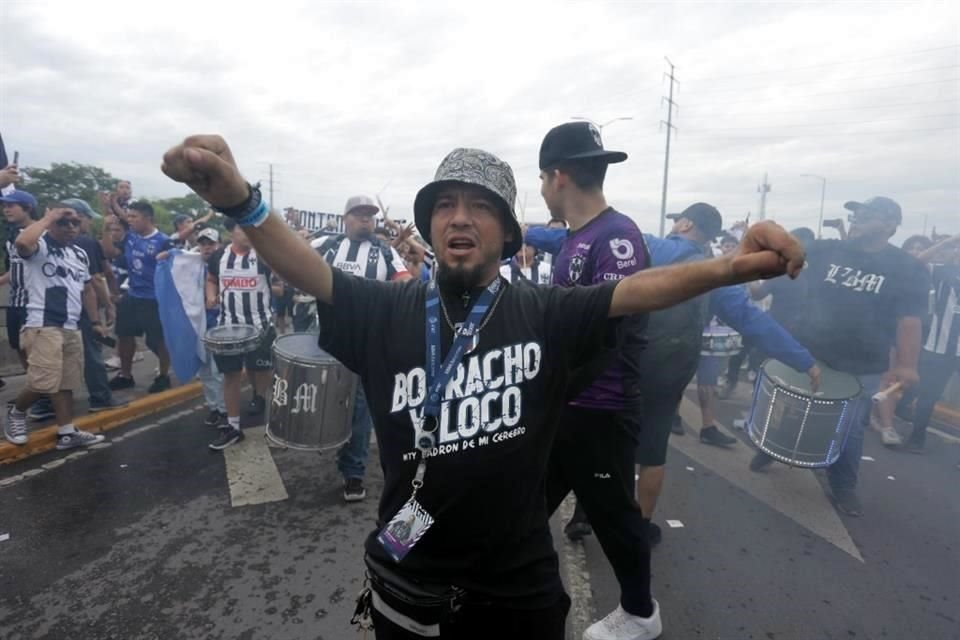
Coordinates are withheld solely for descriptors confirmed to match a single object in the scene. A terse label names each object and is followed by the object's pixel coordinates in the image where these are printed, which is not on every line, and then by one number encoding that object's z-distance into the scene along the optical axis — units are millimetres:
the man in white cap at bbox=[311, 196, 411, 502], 4398
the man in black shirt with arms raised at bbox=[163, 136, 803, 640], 1457
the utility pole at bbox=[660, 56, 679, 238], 35406
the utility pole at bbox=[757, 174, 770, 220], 34756
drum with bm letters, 3670
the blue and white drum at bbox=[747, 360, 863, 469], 3738
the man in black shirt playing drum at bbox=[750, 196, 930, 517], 4234
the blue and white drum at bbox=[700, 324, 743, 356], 6512
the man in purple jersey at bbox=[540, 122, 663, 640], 2432
